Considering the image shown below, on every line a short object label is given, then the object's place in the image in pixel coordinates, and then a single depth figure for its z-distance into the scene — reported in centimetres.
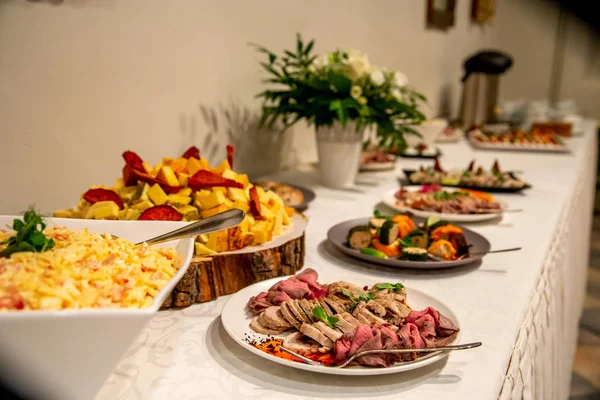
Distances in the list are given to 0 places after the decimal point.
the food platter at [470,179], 166
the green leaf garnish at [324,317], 68
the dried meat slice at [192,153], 107
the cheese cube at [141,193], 93
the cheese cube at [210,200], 92
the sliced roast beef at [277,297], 75
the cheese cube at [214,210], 92
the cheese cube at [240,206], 95
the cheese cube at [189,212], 92
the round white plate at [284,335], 61
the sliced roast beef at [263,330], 71
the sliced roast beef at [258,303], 75
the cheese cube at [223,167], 104
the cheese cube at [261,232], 92
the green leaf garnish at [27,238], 56
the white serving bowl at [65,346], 44
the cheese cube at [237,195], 95
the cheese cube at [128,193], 95
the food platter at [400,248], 97
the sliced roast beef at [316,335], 65
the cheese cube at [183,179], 97
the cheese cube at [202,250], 85
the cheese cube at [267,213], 96
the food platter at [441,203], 132
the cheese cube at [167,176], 94
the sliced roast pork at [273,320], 71
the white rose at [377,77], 147
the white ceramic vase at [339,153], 160
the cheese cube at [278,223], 98
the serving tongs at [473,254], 102
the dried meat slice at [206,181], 95
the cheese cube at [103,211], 89
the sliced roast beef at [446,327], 69
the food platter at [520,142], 251
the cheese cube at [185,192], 95
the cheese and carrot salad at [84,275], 48
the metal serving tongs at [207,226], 71
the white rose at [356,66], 149
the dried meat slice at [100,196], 91
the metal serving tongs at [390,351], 61
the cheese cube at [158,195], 93
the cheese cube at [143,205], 92
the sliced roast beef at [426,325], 68
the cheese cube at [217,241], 87
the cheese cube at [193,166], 100
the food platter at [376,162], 195
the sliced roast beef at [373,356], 62
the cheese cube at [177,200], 93
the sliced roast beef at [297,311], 70
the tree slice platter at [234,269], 83
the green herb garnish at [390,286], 78
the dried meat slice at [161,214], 88
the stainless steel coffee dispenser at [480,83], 359
